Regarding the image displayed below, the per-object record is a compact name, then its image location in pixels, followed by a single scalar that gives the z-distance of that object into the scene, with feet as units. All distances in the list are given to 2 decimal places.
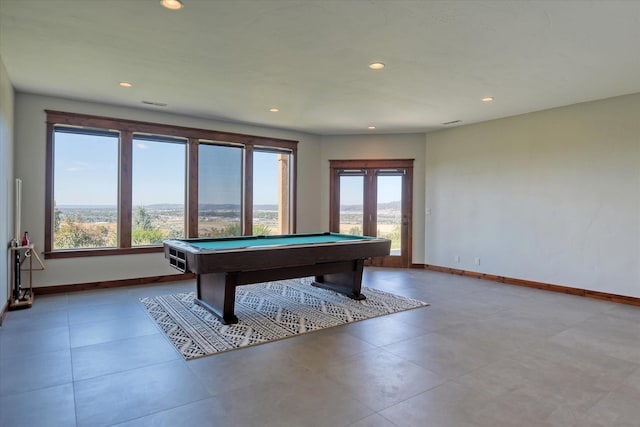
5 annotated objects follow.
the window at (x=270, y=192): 23.67
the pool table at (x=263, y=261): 12.44
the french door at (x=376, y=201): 25.55
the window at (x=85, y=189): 17.79
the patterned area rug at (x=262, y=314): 11.54
